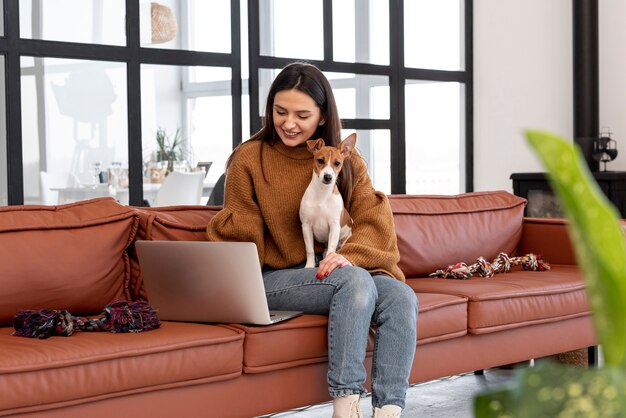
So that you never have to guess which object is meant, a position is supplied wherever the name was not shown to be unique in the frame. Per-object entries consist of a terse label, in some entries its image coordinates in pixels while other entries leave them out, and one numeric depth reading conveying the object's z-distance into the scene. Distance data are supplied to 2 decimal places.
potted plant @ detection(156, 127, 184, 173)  5.86
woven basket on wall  5.77
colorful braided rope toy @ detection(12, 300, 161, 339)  2.33
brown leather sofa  2.15
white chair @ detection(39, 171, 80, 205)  5.32
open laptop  2.38
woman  2.54
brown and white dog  2.82
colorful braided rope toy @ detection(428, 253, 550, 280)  3.57
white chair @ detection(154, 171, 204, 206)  5.78
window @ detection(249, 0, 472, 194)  6.47
